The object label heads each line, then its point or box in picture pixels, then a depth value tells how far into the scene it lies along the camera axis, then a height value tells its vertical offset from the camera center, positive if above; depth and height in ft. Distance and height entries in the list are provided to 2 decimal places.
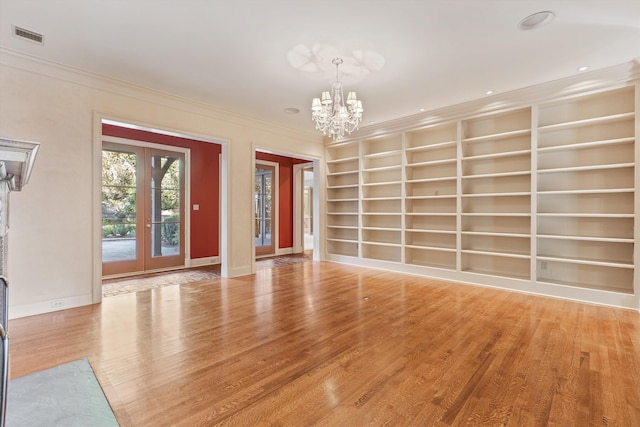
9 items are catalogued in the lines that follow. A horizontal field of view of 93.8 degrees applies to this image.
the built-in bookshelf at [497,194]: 14.93 +0.84
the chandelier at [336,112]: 11.59 +3.96
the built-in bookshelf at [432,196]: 17.38 +0.90
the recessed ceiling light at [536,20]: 8.52 +5.60
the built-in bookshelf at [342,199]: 22.40 +0.92
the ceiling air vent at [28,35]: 9.23 +5.57
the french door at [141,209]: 17.15 +0.13
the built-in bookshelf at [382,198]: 19.90 +0.84
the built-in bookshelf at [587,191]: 12.46 +0.84
